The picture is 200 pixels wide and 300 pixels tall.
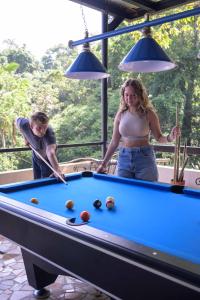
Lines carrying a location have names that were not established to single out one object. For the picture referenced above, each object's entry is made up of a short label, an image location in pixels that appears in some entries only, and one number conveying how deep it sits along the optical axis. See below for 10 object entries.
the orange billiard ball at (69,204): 1.79
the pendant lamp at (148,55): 2.02
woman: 2.55
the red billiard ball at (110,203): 1.78
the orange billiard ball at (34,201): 1.86
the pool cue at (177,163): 3.14
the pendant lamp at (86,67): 2.38
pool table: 1.08
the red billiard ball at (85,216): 1.52
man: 2.78
